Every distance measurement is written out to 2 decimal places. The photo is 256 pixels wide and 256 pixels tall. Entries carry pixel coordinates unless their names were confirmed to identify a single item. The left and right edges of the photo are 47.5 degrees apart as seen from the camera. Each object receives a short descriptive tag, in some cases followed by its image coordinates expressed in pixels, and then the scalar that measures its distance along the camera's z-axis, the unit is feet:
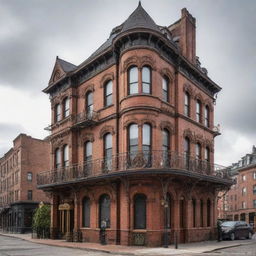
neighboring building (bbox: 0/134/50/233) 118.81
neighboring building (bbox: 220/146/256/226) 162.10
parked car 68.49
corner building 54.10
